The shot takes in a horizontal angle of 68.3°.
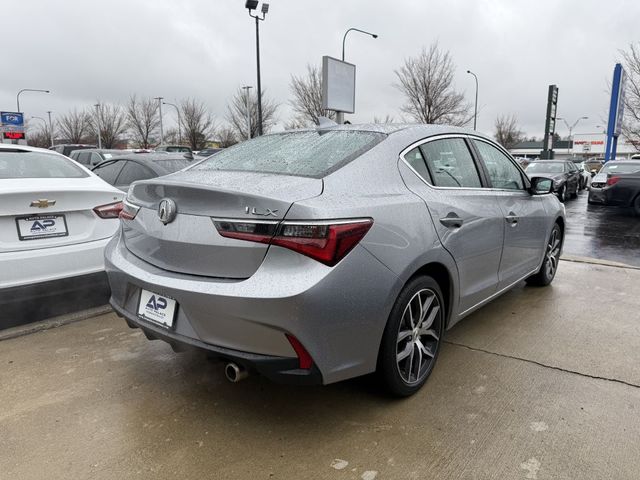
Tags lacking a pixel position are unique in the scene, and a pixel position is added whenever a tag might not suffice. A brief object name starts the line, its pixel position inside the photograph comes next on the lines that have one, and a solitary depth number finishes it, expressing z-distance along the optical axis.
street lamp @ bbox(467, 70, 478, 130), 34.97
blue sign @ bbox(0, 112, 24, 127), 28.88
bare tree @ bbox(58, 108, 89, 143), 54.16
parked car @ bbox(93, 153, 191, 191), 6.15
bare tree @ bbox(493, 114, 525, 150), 63.31
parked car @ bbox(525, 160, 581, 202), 15.80
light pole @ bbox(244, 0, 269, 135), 18.72
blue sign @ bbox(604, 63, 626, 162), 23.45
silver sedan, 2.12
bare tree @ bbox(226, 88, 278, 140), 43.56
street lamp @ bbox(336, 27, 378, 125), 24.85
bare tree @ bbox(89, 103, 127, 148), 51.06
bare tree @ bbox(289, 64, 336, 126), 34.59
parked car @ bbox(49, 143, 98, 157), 21.84
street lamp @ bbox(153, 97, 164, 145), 48.56
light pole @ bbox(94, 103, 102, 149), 48.62
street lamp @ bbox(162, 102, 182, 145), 49.97
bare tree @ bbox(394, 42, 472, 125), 31.17
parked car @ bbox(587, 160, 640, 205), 13.02
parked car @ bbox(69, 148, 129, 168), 14.56
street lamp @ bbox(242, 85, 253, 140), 40.37
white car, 3.42
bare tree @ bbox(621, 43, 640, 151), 24.48
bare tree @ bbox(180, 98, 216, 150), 49.50
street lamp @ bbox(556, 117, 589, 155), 87.46
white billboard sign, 13.13
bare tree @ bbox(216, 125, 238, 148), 49.75
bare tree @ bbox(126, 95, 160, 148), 50.66
